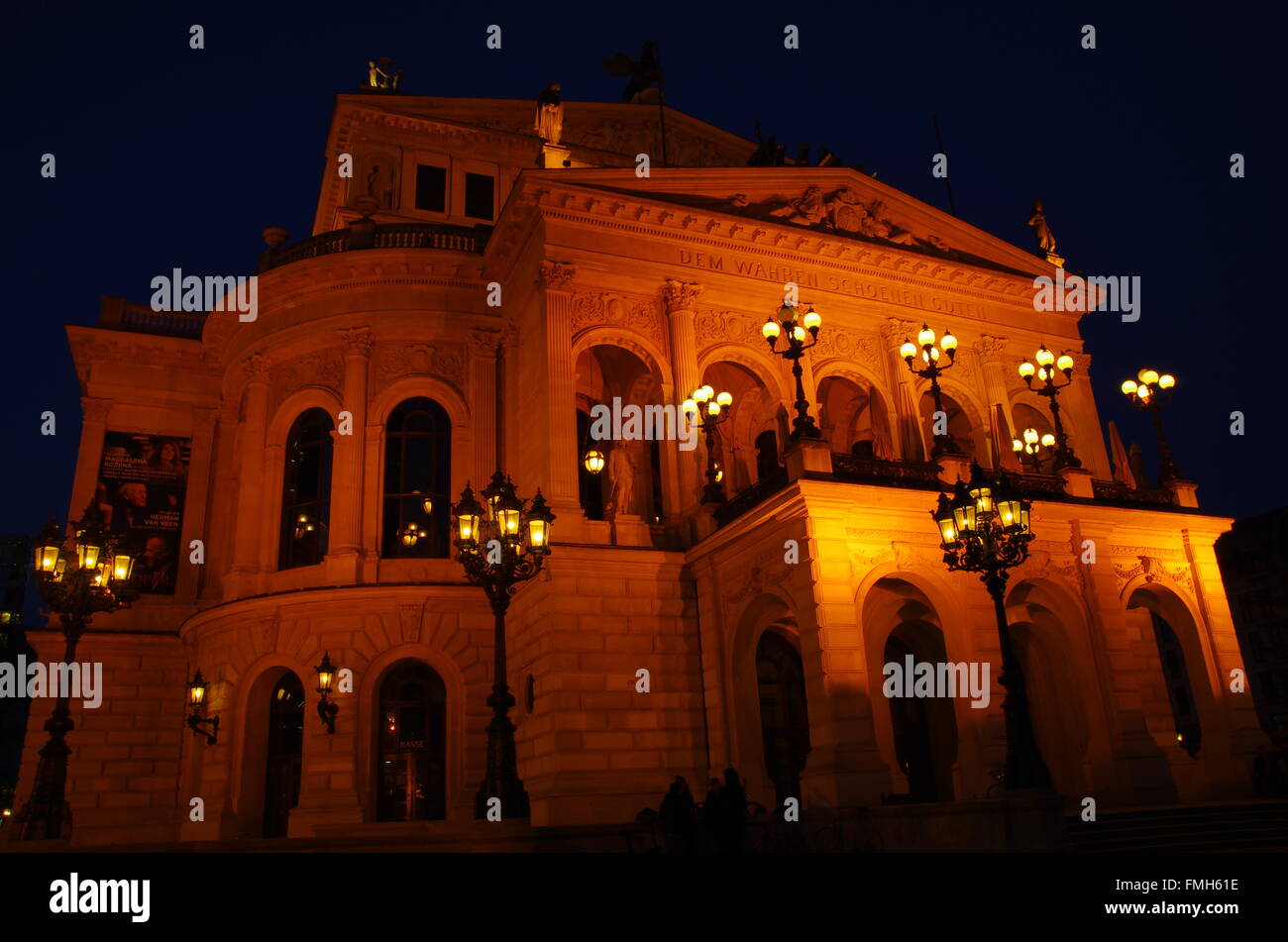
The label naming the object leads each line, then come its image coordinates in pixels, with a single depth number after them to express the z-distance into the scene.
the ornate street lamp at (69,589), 14.09
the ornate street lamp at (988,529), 15.38
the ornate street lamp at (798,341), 19.28
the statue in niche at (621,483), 23.78
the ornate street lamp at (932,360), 19.12
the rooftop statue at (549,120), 27.19
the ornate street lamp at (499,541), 15.31
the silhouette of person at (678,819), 14.72
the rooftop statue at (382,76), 39.16
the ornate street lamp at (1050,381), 21.25
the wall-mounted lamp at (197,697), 26.33
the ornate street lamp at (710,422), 22.91
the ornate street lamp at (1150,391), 22.05
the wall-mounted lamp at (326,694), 24.17
